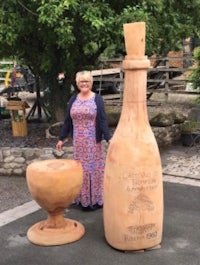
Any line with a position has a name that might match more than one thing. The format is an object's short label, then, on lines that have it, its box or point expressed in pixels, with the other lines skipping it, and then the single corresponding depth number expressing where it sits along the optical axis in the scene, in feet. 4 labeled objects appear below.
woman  18.42
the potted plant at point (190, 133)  30.60
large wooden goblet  15.88
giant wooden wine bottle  14.89
